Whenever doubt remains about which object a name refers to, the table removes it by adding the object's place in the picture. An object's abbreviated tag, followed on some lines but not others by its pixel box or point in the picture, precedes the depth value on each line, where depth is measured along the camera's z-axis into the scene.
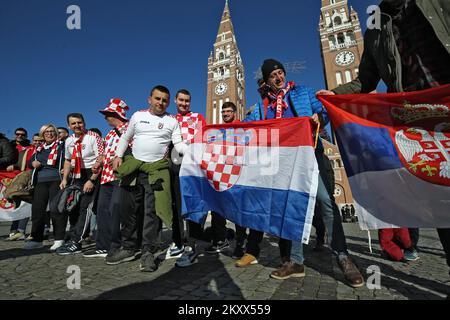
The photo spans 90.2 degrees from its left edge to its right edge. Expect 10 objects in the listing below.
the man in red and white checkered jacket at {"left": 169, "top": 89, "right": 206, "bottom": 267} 3.15
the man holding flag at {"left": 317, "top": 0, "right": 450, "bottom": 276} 1.89
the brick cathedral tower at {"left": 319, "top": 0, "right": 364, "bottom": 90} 39.03
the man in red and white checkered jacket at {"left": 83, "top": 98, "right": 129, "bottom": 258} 3.18
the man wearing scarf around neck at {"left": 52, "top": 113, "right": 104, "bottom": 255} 3.98
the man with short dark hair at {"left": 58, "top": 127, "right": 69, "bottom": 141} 5.74
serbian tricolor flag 1.91
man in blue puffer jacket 2.22
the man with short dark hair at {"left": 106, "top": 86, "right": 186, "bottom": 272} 2.88
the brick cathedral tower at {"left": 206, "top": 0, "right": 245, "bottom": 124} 45.72
